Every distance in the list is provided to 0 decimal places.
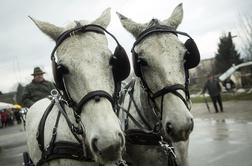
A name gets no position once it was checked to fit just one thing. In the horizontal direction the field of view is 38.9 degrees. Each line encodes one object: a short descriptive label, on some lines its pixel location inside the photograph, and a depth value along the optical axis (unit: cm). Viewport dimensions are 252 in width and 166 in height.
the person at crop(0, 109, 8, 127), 3905
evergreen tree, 5594
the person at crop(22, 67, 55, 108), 644
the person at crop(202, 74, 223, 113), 1981
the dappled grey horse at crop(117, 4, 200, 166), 353
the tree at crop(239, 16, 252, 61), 4382
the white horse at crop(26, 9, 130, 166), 280
